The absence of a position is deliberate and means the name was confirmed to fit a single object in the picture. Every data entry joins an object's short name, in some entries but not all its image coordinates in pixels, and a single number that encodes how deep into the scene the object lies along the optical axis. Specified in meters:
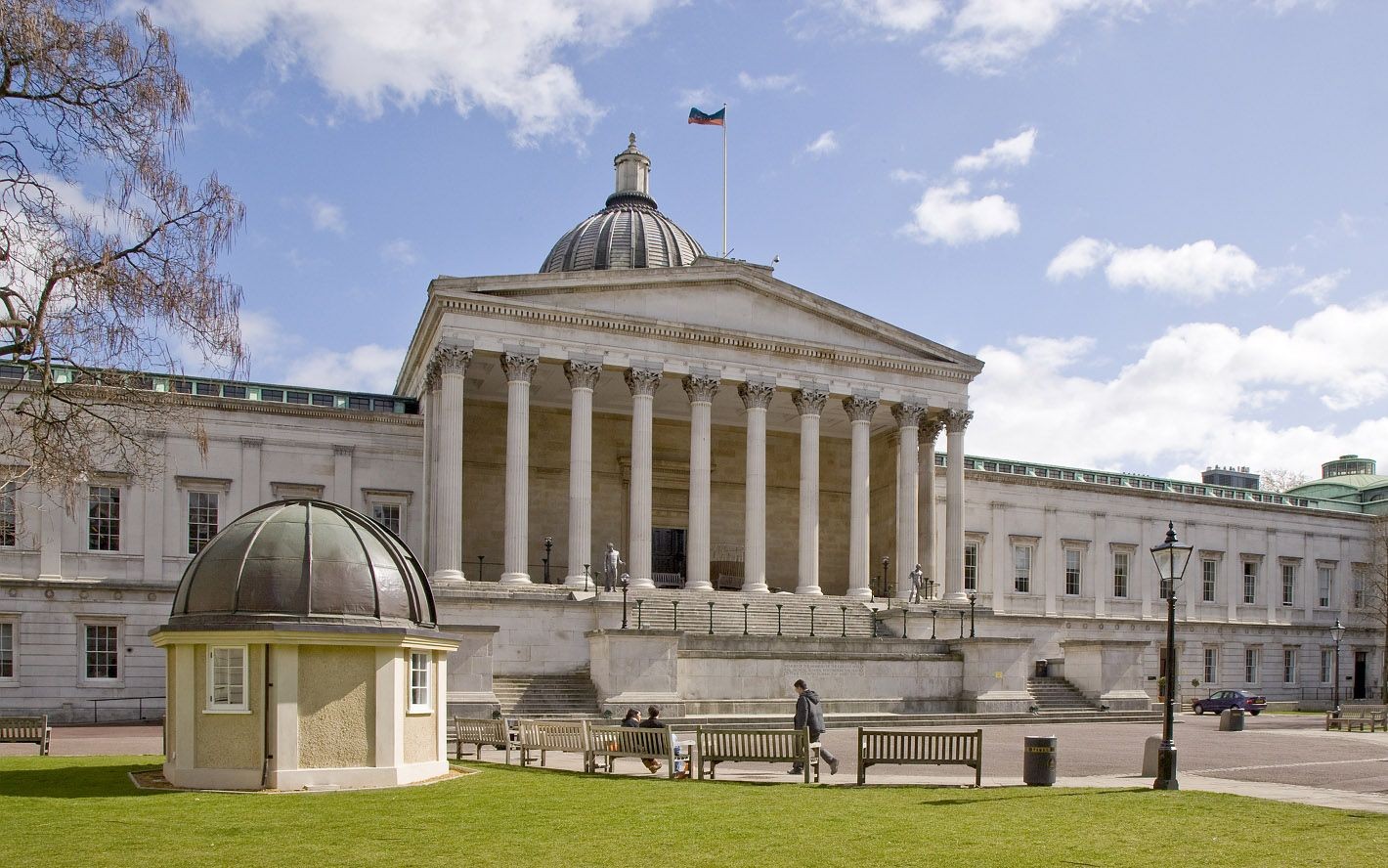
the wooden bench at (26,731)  25.23
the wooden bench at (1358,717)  40.12
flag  52.44
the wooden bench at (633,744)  21.92
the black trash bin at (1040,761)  20.73
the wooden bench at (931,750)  20.56
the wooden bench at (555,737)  22.89
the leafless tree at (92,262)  21.17
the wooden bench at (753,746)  21.38
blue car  52.88
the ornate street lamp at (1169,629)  20.17
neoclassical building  41.66
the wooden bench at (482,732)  24.72
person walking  22.80
